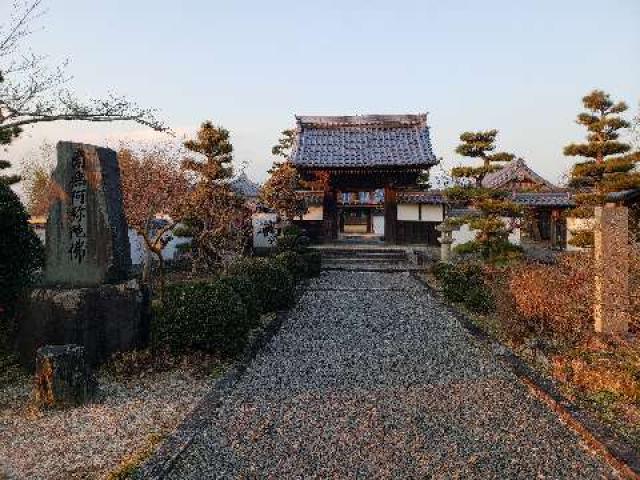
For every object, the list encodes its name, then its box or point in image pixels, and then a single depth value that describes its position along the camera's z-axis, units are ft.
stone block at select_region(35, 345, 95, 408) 17.34
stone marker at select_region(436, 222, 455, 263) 57.06
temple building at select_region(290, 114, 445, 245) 70.38
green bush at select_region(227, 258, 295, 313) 33.86
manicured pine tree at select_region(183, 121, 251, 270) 53.98
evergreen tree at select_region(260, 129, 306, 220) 67.05
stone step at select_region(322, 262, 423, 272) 57.52
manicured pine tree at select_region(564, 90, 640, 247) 56.70
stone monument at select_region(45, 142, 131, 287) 21.74
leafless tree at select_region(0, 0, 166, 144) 31.24
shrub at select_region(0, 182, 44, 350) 24.30
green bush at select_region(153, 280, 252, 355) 21.49
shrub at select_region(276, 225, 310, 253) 52.26
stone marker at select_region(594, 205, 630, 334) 23.53
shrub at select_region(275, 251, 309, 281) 48.06
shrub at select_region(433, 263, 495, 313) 34.30
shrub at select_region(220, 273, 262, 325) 26.35
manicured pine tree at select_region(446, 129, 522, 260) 55.93
